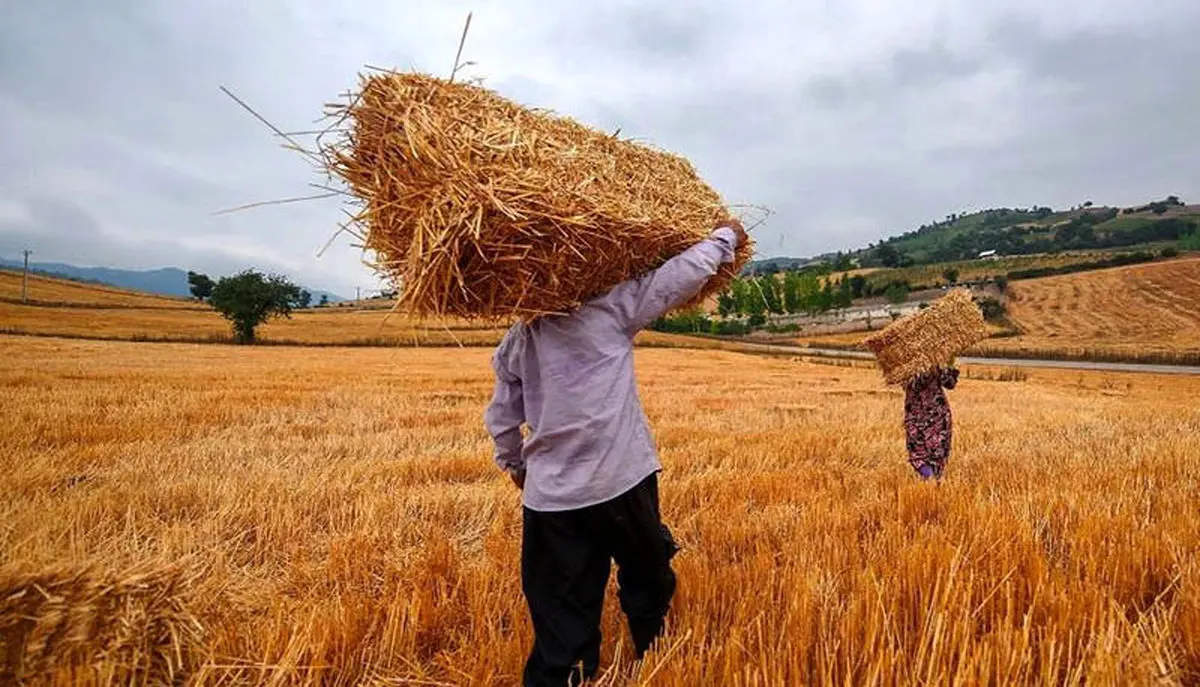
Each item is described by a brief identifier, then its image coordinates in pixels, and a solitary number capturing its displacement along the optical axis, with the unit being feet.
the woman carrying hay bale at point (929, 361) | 21.12
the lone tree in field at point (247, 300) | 170.09
